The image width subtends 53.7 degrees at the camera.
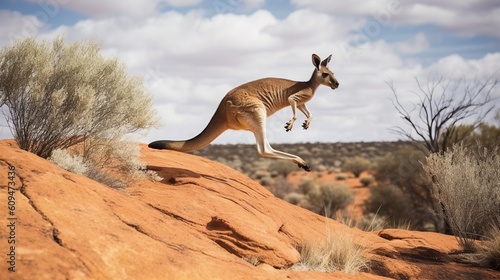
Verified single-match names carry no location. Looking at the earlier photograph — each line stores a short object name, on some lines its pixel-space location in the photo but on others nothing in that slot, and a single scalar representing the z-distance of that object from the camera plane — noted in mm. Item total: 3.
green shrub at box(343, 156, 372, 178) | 37000
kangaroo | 9445
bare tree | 14297
